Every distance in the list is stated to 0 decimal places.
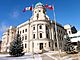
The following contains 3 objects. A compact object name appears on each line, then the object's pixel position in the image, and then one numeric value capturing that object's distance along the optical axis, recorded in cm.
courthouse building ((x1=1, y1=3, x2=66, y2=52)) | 2480
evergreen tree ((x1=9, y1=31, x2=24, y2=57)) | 1707
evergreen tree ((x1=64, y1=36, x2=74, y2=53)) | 1800
